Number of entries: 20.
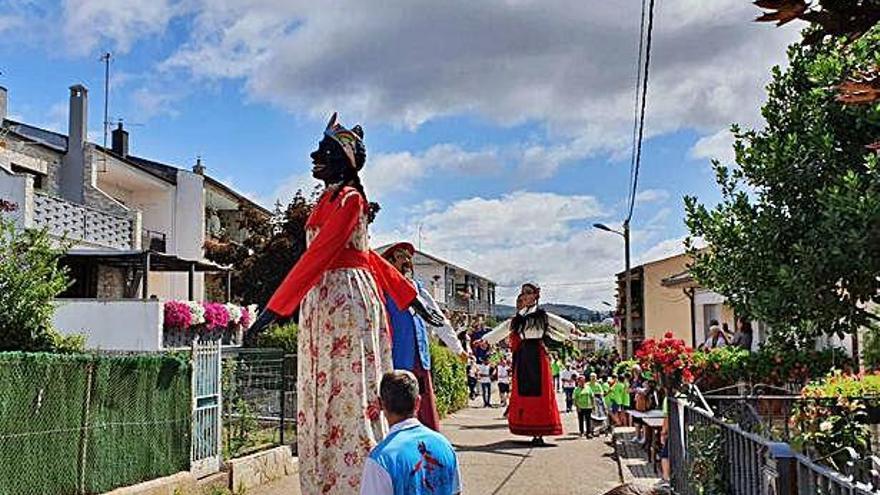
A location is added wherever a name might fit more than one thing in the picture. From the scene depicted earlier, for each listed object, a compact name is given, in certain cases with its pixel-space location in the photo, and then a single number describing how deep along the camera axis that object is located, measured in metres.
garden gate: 9.71
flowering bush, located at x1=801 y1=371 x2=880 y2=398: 8.01
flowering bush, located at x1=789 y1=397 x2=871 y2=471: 4.77
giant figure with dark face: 5.35
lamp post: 35.84
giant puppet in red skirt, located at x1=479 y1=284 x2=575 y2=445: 13.21
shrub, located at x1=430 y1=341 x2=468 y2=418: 20.88
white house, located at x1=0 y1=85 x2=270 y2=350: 23.27
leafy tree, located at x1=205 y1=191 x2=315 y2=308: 30.89
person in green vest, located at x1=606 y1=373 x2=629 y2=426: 19.02
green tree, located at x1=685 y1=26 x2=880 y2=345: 9.88
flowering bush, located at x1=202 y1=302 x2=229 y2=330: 24.00
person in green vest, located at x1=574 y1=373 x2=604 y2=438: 16.92
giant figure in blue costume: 6.66
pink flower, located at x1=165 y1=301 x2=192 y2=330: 22.88
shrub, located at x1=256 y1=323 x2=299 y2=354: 17.50
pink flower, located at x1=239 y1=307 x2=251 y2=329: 26.53
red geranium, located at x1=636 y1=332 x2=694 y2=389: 11.44
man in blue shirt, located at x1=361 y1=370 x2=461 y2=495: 3.96
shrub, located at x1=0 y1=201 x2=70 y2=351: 14.23
